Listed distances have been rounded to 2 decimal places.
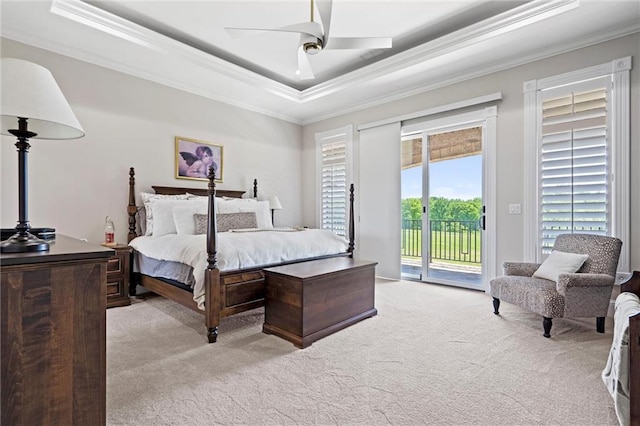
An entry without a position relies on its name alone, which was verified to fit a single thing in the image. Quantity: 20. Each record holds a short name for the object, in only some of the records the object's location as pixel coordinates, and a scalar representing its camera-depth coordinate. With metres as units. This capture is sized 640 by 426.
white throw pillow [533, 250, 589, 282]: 2.90
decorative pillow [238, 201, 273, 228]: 4.46
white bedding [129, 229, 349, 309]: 2.71
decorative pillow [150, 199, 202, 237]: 3.80
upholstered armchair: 2.64
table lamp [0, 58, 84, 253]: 1.20
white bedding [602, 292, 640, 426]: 1.52
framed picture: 4.56
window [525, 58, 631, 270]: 3.13
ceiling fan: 2.53
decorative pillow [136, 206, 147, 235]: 4.18
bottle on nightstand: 3.79
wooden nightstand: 3.56
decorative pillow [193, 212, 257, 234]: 3.77
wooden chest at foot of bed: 2.55
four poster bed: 2.61
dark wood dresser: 1.01
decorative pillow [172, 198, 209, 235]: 3.73
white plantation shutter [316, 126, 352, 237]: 5.54
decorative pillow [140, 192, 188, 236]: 3.93
